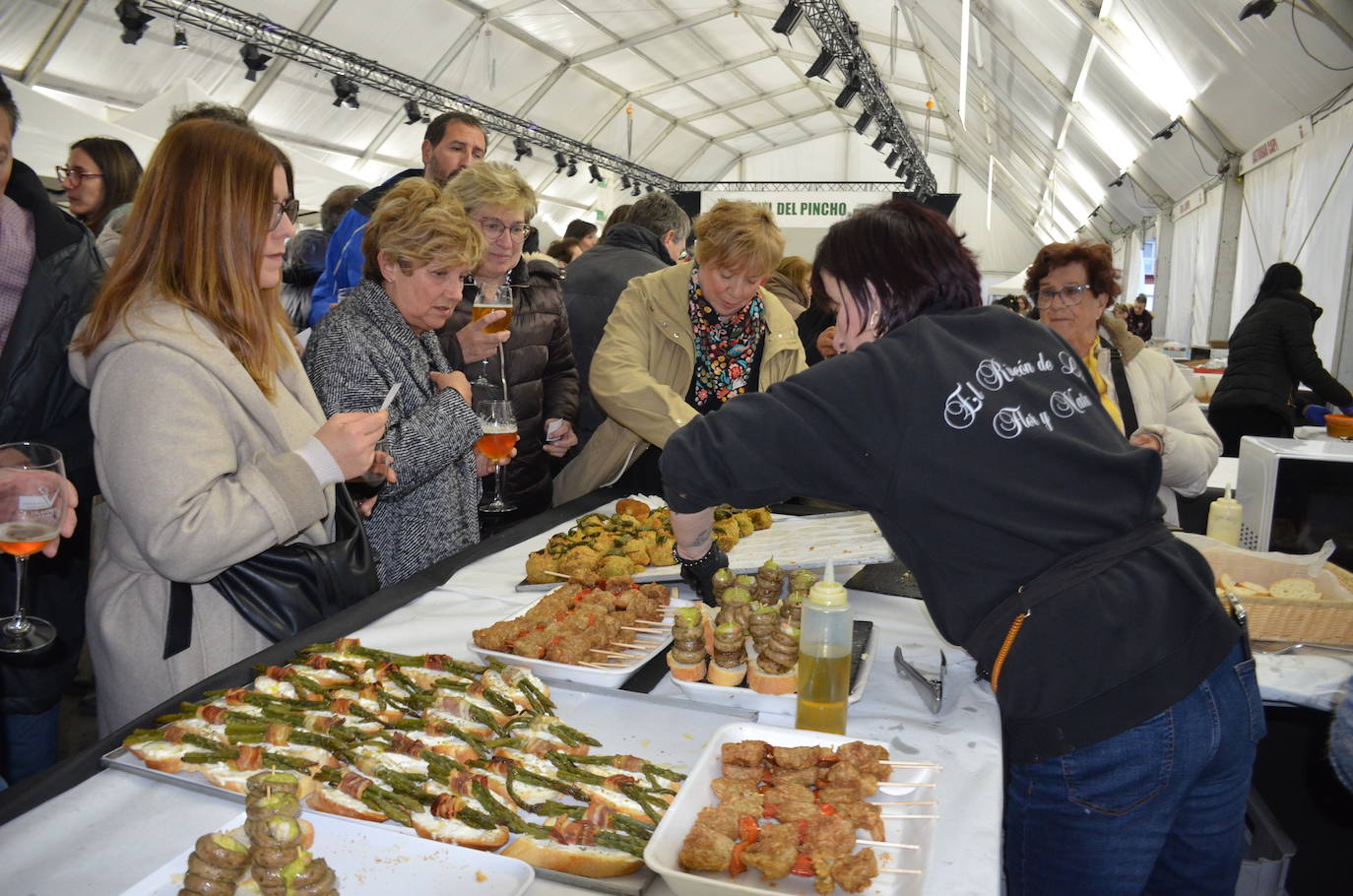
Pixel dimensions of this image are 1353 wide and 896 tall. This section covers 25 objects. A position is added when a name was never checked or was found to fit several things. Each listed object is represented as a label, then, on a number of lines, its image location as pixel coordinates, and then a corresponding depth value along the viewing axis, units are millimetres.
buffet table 1241
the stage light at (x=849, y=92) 12711
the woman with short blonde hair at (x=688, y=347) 3268
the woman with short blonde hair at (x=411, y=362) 2514
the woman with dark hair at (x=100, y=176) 4020
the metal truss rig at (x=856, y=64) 11852
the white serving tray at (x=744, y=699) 1736
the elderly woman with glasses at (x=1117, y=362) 3592
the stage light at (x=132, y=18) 9164
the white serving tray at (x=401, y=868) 1138
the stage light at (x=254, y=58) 10812
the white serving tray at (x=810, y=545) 2391
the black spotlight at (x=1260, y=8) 6027
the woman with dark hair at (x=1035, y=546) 1567
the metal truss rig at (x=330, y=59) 10211
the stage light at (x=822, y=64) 12055
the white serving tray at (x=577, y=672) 1787
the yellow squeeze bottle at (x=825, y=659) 1529
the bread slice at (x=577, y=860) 1234
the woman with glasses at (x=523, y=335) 3182
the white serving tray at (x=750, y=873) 1157
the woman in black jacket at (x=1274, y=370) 6426
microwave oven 3453
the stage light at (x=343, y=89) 12109
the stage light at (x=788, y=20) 10378
